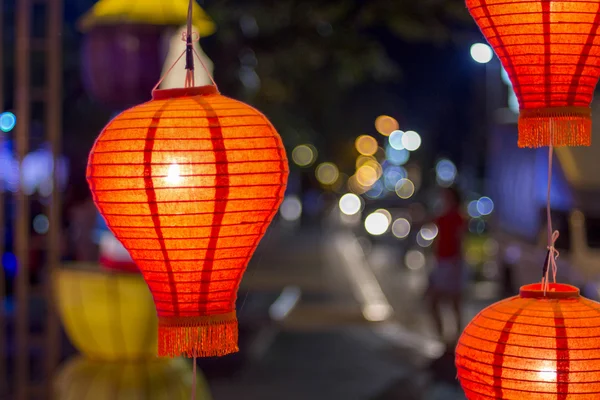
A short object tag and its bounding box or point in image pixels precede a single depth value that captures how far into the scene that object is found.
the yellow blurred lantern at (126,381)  8.45
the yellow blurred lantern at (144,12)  9.15
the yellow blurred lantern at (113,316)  8.69
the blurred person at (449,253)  15.92
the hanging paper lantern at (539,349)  4.56
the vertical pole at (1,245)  11.97
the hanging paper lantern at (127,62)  9.27
